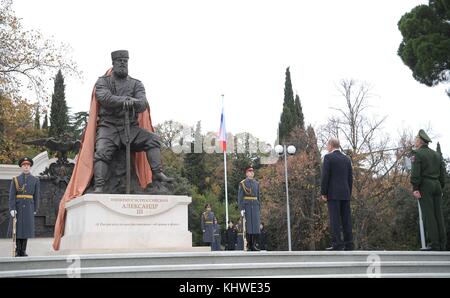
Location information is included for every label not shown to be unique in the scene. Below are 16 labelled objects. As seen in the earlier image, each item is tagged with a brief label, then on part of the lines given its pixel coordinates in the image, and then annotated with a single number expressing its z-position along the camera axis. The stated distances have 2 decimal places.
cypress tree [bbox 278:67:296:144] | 40.16
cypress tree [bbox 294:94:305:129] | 39.99
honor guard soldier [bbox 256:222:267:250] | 23.61
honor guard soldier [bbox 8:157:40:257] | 9.61
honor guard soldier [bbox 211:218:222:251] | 22.33
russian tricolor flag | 26.24
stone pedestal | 8.38
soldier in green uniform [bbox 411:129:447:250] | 7.80
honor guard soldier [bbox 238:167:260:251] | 11.19
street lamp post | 21.62
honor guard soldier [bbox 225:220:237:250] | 22.81
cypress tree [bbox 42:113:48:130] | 47.17
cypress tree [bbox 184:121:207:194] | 44.69
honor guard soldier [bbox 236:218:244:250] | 22.30
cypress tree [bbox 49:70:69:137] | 40.59
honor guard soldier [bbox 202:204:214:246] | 21.80
